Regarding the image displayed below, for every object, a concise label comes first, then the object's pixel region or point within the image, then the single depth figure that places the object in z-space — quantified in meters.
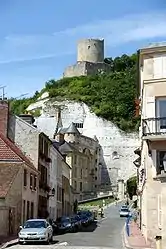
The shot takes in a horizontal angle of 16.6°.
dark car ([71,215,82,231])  45.39
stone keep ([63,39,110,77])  151.62
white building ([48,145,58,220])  53.16
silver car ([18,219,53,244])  30.06
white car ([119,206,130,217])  69.95
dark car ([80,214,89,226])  50.24
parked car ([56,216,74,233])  42.83
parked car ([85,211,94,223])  55.45
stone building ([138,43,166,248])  29.42
